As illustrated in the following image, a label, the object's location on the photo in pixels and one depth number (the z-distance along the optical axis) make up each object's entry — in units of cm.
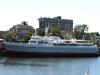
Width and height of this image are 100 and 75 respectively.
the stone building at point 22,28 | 18936
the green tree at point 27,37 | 13308
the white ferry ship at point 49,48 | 9881
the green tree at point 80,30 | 14480
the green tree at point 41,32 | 14398
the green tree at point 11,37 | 14008
